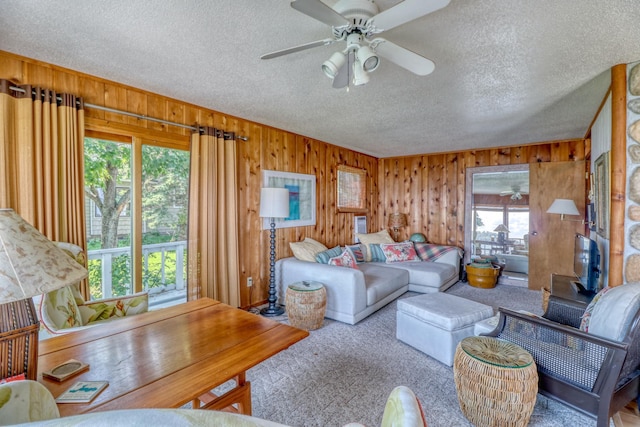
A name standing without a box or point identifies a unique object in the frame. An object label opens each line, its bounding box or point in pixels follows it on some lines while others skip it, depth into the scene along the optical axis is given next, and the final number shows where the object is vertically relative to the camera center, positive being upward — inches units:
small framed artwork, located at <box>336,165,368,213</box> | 208.5 +14.2
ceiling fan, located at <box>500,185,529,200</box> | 196.7 +10.5
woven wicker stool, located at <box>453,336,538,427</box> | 65.0 -40.1
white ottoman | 96.7 -39.0
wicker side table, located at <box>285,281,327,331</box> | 121.1 -40.1
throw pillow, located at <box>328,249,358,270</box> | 149.5 -26.7
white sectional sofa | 129.4 -36.6
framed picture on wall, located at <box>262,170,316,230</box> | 156.4 +8.2
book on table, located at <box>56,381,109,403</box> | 38.4 -24.8
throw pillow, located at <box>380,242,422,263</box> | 194.1 -29.1
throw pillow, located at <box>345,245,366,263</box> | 181.8 -27.0
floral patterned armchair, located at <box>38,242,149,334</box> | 65.9 -26.1
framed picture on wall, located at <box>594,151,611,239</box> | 96.8 +5.3
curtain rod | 82.0 +33.2
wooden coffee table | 40.4 -24.9
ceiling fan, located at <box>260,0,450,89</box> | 50.2 +34.3
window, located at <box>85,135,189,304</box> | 102.0 -2.8
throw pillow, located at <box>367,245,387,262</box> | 195.8 -30.3
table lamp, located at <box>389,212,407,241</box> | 232.8 -9.2
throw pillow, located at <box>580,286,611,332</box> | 69.9 -25.8
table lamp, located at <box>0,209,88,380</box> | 33.7 -8.8
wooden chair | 59.3 -32.5
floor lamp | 134.9 +0.3
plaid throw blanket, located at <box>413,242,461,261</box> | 199.9 -28.8
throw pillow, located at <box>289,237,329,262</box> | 157.1 -22.5
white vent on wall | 223.9 -13.0
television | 100.7 -20.7
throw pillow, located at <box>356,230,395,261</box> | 204.1 -21.2
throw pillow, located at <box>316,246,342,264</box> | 154.8 -25.1
